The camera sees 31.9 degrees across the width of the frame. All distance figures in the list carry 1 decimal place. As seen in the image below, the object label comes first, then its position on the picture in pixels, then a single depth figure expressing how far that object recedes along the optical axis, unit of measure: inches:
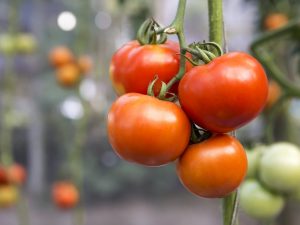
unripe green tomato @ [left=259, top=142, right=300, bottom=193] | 28.9
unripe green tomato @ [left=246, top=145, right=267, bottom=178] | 31.7
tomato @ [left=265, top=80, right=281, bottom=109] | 45.7
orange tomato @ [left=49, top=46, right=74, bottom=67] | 63.9
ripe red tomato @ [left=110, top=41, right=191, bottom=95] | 16.8
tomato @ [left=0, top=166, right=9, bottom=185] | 51.9
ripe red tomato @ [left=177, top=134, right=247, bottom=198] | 15.9
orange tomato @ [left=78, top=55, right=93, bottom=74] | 63.0
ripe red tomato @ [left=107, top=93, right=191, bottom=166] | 15.6
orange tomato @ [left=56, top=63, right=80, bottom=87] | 61.5
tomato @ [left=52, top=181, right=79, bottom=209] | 57.9
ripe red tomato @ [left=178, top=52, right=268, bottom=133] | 15.3
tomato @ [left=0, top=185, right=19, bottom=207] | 52.1
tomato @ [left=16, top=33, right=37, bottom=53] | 62.5
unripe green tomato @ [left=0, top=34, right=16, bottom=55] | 55.4
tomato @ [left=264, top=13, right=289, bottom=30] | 44.5
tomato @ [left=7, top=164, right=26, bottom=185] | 48.9
